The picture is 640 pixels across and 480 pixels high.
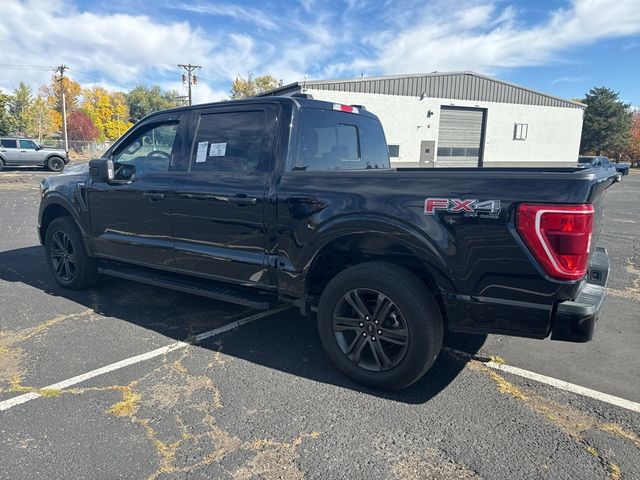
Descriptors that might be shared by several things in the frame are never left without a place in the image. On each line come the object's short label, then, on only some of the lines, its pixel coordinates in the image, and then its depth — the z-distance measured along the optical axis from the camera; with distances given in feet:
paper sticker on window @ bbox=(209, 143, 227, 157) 12.39
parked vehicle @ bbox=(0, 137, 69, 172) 79.51
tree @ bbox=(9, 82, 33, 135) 169.97
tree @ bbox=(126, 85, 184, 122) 308.17
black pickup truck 8.11
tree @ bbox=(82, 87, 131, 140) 284.61
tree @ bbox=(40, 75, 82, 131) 269.23
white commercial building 83.97
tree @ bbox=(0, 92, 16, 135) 134.29
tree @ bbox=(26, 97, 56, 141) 187.54
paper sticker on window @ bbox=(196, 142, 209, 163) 12.71
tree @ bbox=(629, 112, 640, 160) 178.70
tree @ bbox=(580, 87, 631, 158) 167.22
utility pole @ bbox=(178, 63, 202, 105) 169.17
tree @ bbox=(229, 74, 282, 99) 244.63
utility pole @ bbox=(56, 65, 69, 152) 147.43
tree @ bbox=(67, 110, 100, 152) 240.94
